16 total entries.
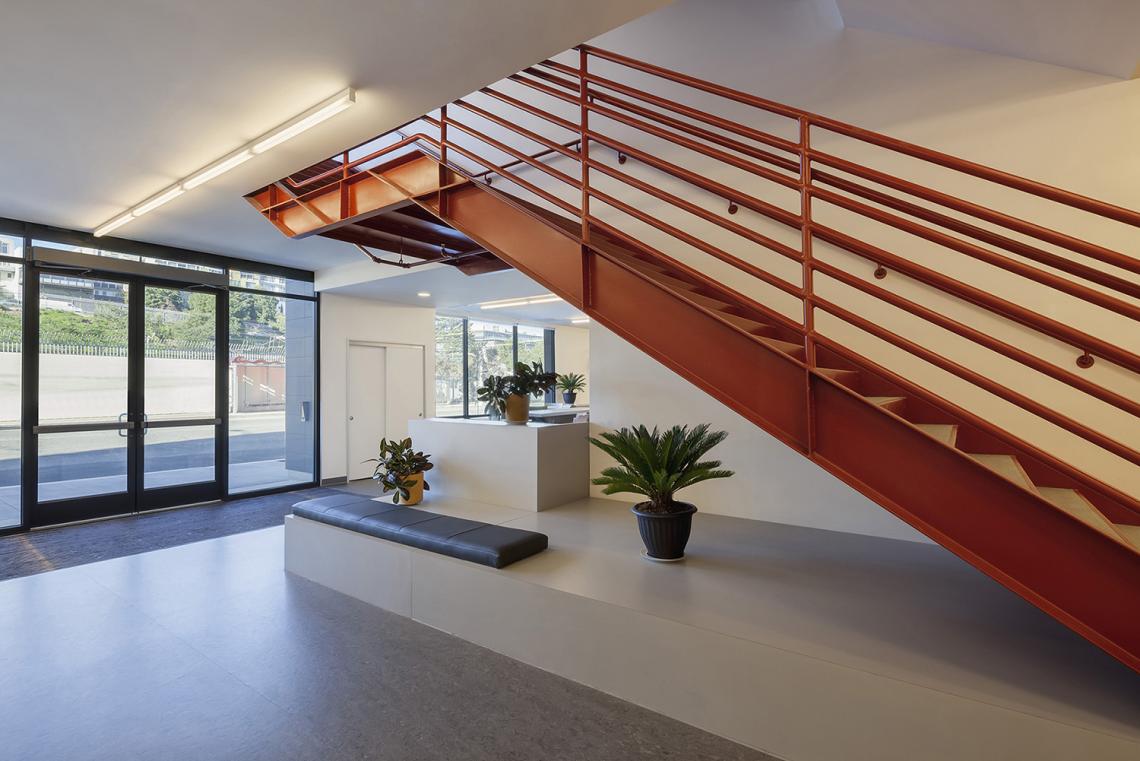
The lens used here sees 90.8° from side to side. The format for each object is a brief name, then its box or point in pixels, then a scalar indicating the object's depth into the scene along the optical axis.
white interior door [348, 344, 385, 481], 8.76
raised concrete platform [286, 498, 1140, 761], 2.03
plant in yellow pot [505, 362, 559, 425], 5.27
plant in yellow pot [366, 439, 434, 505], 5.05
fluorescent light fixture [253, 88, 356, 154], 3.46
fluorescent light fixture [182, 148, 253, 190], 4.22
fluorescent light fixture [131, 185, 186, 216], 4.93
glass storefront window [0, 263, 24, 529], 5.78
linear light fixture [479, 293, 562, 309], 9.06
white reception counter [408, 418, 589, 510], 4.94
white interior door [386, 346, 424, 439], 9.35
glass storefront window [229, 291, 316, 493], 7.59
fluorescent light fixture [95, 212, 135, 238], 5.67
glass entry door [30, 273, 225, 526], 6.10
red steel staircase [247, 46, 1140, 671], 1.89
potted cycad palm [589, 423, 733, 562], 3.46
